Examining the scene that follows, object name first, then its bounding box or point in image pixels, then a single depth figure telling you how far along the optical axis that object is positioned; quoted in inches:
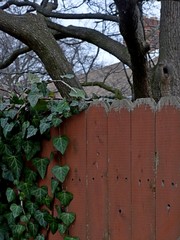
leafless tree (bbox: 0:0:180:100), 159.2
